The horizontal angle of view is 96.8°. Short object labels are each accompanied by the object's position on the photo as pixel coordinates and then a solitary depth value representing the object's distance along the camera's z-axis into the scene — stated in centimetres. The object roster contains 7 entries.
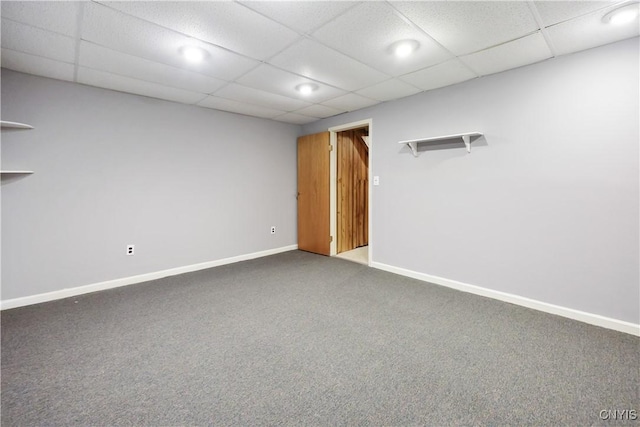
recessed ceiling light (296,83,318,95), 319
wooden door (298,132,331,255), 475
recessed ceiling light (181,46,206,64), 233
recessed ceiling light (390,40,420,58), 225
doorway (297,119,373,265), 473
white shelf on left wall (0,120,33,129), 243
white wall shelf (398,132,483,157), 295
